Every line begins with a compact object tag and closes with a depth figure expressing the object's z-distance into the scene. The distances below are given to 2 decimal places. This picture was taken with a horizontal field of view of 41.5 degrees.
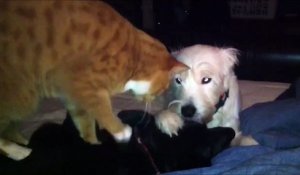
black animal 0.86
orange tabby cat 0.76
